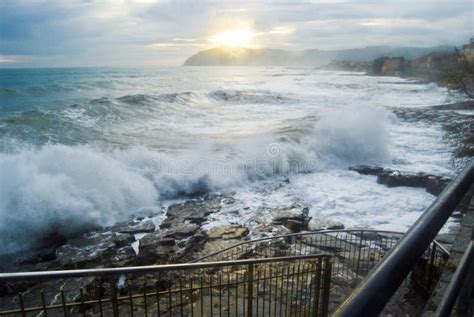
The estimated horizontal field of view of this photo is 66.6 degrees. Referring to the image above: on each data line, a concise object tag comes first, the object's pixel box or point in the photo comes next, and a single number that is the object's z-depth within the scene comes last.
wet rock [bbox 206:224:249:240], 11.24
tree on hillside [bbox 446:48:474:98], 19.98
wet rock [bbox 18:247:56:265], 10.03
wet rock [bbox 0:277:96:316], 7.67
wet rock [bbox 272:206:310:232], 11.87
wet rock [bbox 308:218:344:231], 11.62
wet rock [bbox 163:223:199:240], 11.22
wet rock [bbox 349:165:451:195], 14.50
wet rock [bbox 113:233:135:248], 10.77
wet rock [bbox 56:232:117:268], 9.74
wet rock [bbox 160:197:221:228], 12.54
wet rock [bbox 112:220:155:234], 11.78
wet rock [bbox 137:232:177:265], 9.77
